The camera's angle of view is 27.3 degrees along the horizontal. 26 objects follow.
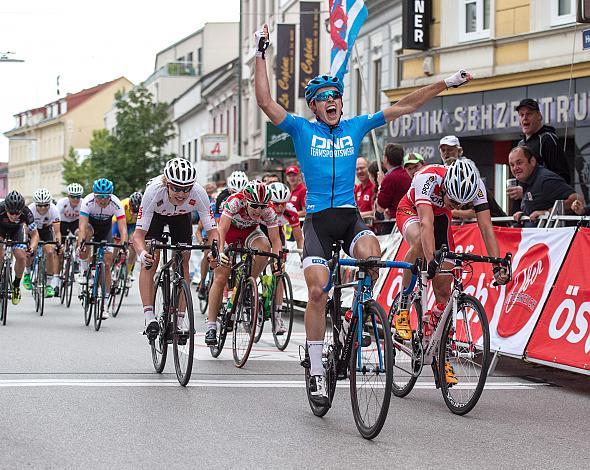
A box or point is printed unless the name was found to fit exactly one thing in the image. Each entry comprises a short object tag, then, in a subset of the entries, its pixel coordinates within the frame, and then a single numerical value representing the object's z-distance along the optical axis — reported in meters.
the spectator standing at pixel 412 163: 14.58
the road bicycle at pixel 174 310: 9.60
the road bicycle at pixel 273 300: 11.97
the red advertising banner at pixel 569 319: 9.29
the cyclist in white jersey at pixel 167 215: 10.05
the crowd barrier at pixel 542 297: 9.43
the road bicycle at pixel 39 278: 17.14
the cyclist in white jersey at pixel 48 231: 18.22
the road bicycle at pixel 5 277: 15.29
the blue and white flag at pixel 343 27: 20.39
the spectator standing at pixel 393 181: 13.89
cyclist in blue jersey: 7.95
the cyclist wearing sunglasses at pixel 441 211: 8.59
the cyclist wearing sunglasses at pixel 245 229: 11.22
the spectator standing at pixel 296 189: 17.58
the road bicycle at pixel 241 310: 10.91
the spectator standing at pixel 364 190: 16.20
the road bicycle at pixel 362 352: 7.11
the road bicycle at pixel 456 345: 8.12
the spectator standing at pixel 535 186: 11.63
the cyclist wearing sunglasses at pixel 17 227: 15.84
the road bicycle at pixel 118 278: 16.87
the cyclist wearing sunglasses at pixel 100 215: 15.69
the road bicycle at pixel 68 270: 18.88
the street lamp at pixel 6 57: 39.84
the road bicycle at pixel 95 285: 14.68
